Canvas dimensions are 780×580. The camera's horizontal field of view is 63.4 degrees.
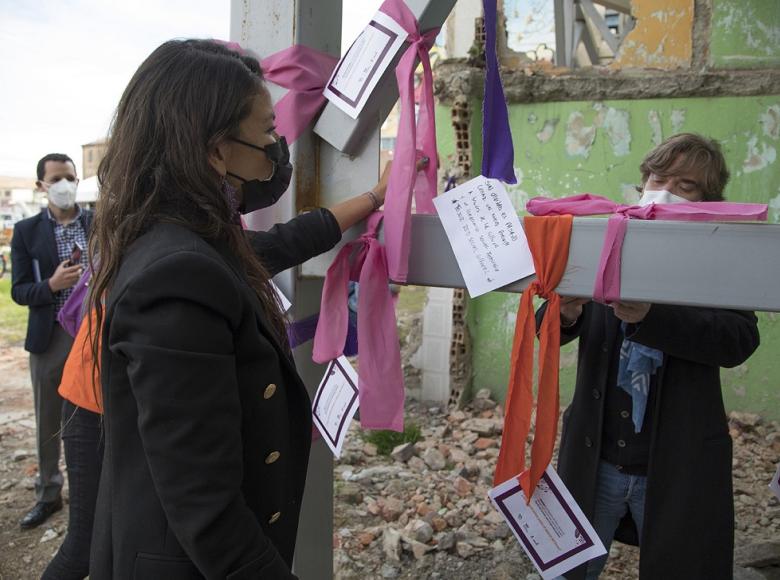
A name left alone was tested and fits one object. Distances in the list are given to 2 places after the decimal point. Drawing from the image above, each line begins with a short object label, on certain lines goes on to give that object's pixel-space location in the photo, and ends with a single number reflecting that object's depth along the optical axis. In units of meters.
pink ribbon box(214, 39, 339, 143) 1.53
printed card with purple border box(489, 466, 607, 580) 1.31
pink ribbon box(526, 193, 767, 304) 1.10
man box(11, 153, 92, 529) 3.35
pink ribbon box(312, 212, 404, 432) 1.45
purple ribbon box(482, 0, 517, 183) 1.26
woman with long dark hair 1.02
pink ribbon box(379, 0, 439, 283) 1.34
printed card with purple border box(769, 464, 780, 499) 1.79
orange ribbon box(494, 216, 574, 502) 1.19
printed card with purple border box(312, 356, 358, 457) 1.50
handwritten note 1.23
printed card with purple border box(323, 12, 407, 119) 1.37
